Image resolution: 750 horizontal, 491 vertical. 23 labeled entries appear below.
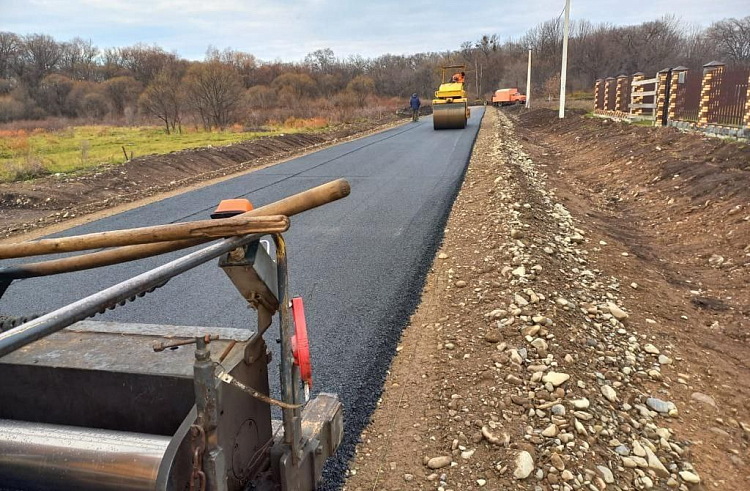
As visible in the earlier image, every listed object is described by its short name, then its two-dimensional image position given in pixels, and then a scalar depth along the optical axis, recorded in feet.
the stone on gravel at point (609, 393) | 11.06
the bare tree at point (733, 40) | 214.28
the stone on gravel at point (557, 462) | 9.00
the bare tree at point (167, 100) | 103.24
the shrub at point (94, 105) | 156.50
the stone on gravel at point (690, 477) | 9.22
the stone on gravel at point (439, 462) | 9.36
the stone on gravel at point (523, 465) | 8.89
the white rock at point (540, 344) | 12.36
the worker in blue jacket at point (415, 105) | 107.76
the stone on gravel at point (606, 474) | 8.91
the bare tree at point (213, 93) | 100.22
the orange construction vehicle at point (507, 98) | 182.50
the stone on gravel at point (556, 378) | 11.06
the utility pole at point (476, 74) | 281.95
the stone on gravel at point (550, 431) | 9.70
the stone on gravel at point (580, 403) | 10.40
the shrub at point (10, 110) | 142.00
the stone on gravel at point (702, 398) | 11.82
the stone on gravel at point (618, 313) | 15.02
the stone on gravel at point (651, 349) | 13.60
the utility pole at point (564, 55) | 76.33
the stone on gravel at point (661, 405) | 11.13
